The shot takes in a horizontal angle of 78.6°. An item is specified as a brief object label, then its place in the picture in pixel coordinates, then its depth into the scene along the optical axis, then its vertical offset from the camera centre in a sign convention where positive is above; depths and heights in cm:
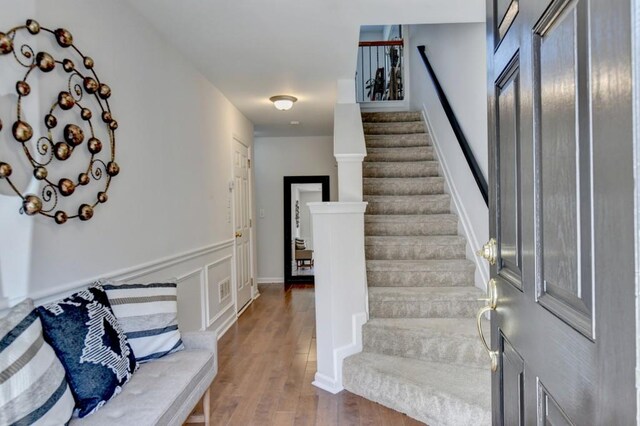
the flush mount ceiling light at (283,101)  420 +120
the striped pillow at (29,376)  110 -48
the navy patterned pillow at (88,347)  138 -50
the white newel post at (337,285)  256 -50
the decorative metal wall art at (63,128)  149 +38
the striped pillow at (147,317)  181 -49
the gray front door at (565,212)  44 -1
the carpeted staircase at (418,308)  214 -70
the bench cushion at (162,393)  136 -70
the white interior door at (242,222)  472 -12
